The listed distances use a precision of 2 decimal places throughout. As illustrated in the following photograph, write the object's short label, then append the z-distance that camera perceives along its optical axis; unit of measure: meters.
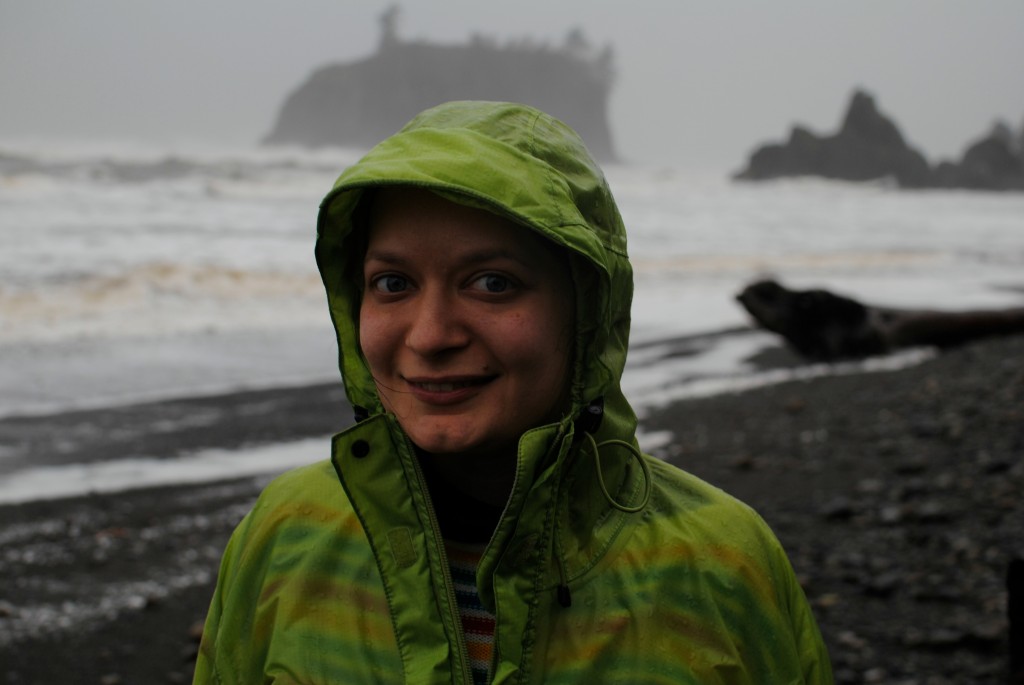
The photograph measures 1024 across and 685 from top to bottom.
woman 1.74
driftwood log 10.04
